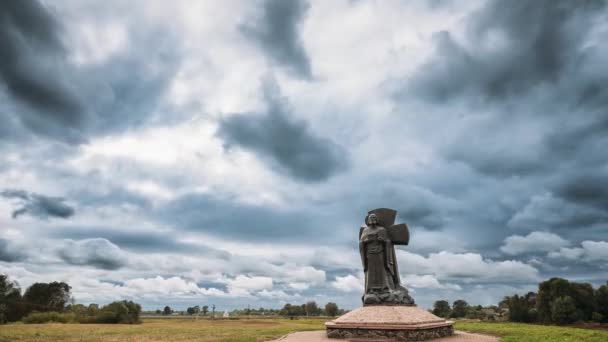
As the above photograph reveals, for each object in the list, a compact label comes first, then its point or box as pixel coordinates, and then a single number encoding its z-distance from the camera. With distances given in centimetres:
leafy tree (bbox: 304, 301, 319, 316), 9841
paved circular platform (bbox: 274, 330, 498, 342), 1970
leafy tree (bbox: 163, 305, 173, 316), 14012
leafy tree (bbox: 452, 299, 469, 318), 7025
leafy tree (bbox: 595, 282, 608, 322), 4969
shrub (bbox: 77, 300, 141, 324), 4941
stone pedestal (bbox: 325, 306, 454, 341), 1794
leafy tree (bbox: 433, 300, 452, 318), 6588
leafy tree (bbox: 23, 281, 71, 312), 6128
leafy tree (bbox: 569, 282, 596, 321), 4966
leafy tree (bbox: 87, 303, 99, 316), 5189
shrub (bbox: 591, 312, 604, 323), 4822
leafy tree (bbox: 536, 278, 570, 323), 5053
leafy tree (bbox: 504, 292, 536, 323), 5512
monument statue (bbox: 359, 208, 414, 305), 2233
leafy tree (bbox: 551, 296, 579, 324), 4706
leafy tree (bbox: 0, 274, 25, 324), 5009
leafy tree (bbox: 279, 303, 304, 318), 10394
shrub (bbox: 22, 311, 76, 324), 4722
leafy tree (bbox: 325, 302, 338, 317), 8725
